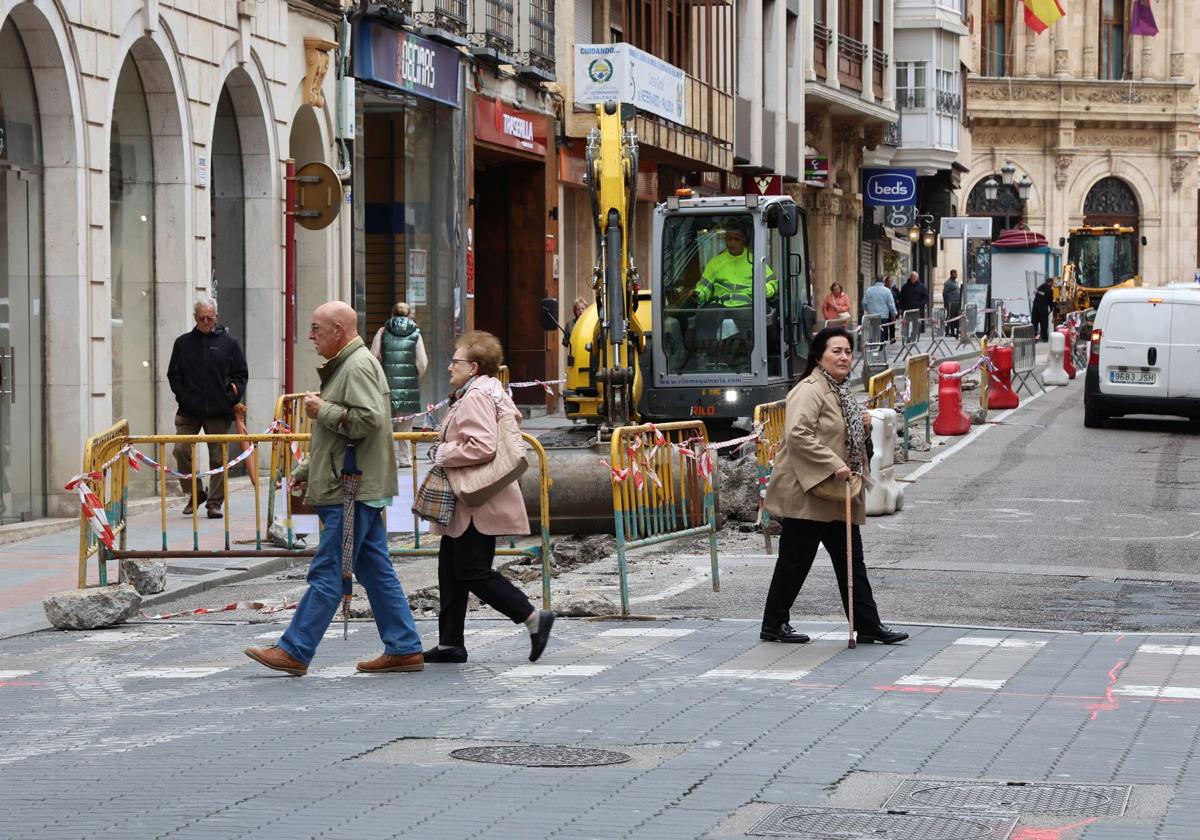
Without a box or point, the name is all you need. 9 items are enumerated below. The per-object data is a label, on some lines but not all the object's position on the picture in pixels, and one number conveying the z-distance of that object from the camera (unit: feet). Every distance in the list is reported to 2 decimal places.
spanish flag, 205.57
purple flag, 240.94
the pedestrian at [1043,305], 173.27
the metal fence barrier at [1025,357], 116.67
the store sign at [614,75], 106.11
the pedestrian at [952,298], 179.83
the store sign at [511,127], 95.76
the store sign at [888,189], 186.91
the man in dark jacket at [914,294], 168.66
